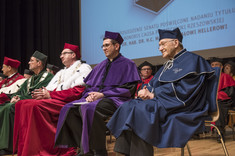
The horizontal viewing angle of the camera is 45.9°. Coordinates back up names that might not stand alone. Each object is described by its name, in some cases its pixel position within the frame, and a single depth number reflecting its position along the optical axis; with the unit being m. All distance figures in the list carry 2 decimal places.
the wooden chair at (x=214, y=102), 2.32
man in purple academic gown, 2.99
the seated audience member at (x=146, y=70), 5.75
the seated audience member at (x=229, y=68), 5.09
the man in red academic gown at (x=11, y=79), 5.02
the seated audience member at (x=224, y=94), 4.44
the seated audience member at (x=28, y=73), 6.68
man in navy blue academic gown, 2.15
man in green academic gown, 4.14
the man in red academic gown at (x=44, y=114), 3.42
